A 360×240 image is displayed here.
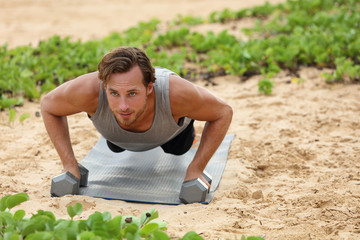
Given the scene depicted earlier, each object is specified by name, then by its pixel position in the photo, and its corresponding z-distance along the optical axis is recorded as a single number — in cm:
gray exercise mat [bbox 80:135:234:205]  655
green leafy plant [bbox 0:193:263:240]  444
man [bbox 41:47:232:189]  565
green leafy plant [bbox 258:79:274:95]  1016
